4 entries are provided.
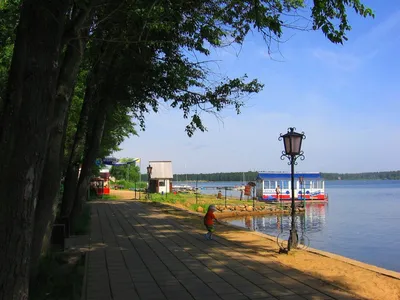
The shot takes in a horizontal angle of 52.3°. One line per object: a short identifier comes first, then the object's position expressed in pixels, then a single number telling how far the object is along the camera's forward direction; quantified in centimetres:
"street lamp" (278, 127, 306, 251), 1009
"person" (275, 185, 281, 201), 4471
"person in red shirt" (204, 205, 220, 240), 1098
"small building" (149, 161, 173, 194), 4875
